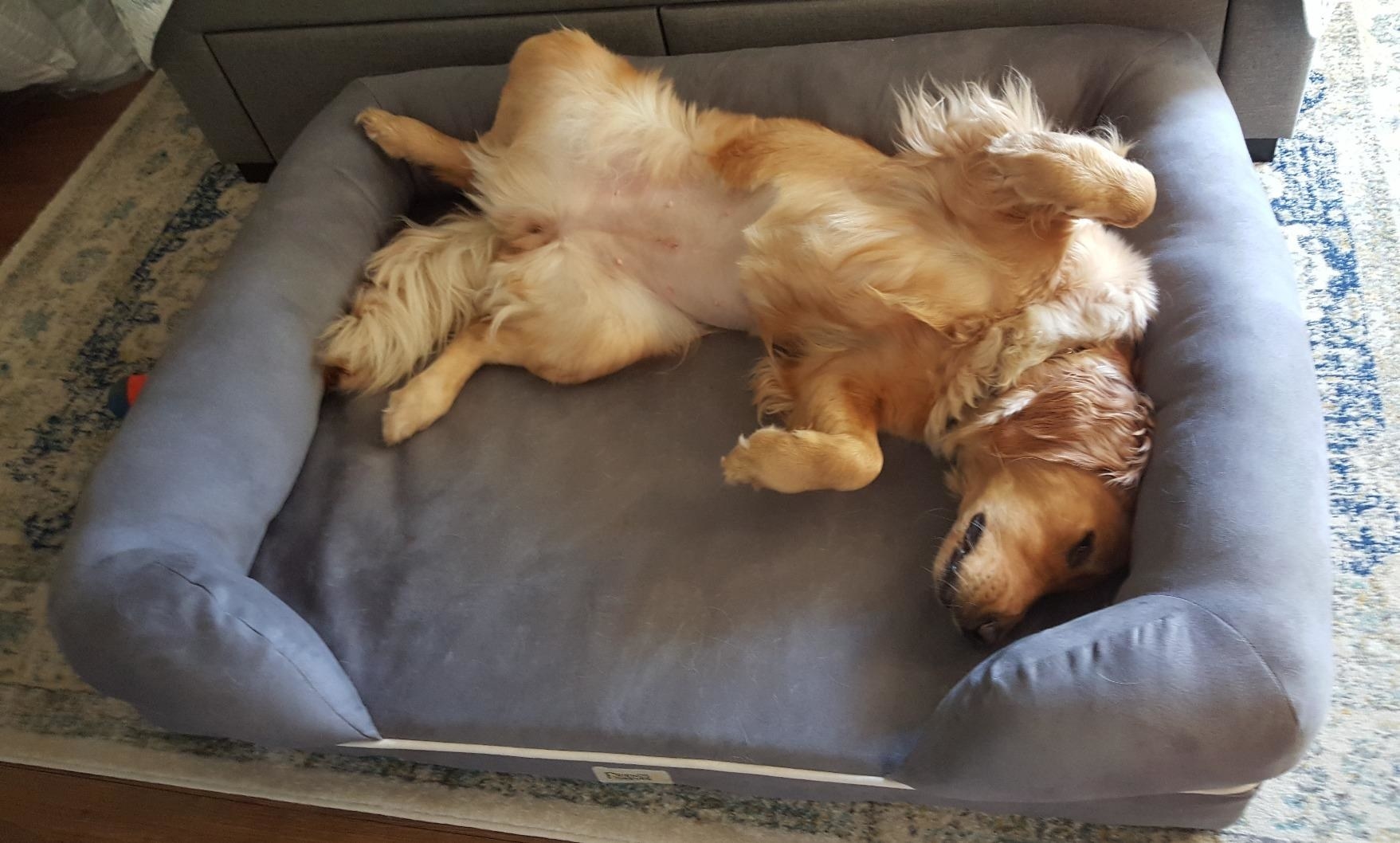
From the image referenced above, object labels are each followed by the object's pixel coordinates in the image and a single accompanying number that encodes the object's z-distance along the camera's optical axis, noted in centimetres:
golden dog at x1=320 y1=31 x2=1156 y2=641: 161
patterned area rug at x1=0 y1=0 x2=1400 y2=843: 167
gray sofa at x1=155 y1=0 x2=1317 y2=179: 212
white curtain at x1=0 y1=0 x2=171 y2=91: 302
